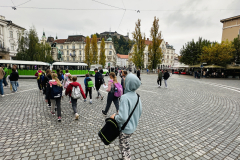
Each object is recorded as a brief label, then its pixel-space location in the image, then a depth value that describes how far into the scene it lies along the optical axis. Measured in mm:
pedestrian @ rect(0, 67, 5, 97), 8073
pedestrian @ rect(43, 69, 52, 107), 5779
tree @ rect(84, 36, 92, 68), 46522
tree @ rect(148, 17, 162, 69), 34012
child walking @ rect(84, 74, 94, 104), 6996
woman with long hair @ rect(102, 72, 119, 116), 5270
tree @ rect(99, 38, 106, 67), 49469
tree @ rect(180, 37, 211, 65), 33553
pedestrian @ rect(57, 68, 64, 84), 9130
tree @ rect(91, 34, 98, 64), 47012
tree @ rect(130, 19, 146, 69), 34250
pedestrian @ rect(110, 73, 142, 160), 2074
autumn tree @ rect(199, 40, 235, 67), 25078
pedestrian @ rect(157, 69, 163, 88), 12789
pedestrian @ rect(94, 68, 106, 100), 7324
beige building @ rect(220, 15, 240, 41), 37469
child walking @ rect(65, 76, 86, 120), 4898
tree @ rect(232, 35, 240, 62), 27712
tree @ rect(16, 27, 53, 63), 25359
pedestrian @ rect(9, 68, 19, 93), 9016
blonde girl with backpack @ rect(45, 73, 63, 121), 4590
